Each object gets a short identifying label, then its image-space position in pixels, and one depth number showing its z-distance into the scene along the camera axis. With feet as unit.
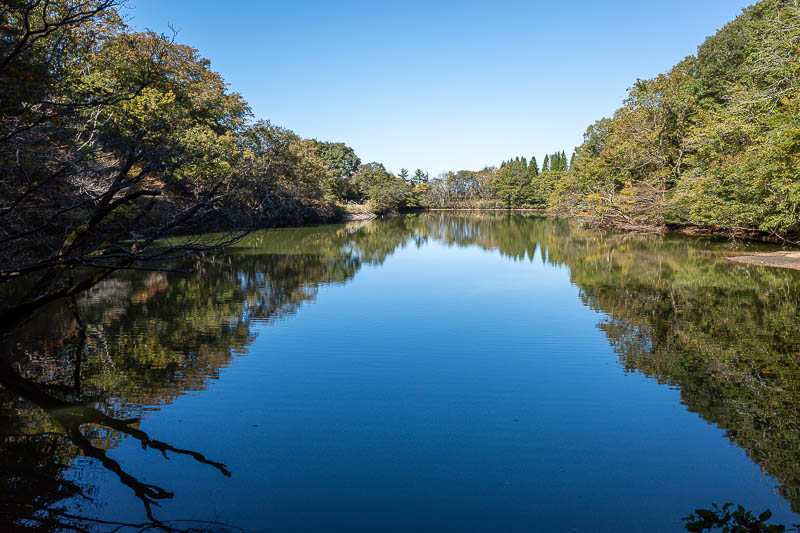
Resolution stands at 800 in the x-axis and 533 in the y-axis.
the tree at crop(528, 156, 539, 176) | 327.71
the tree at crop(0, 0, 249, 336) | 18.16
